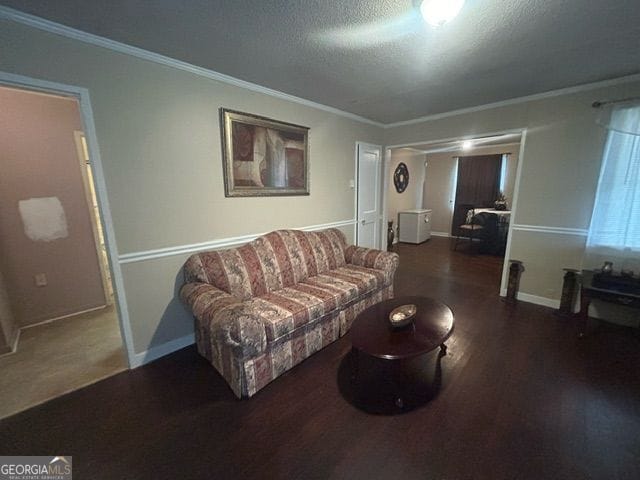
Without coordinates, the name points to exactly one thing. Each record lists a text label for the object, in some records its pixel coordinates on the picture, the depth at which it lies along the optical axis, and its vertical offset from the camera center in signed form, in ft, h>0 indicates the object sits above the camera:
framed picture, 7.80 +1.30
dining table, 17.05 -2.82
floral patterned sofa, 5.40 -2.81
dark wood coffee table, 5.05 -3.06
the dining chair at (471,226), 18.15 -2.44
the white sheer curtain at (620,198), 7.72 -0.20
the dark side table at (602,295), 7.19 -3.00
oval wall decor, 20.63 +1.32
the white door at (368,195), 12.92 -0.07
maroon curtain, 20.37 +0.76
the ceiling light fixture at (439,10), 4.02 +2.95
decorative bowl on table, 5.68 -2.86
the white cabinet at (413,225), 20.61 -2.65
